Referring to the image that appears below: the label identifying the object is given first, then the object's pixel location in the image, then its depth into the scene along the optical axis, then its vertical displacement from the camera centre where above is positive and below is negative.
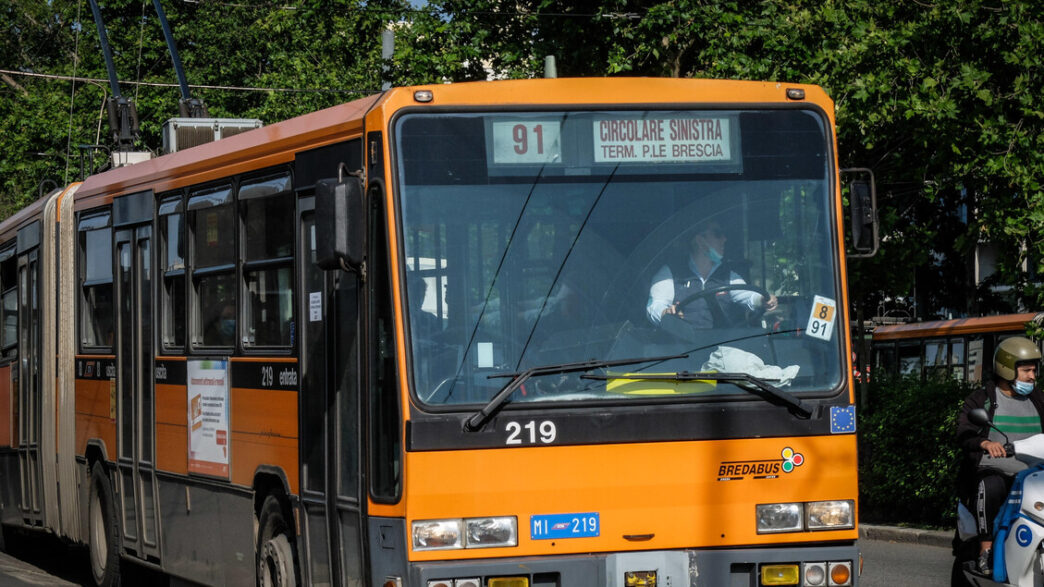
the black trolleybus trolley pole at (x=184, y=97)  21.88 +3.85
